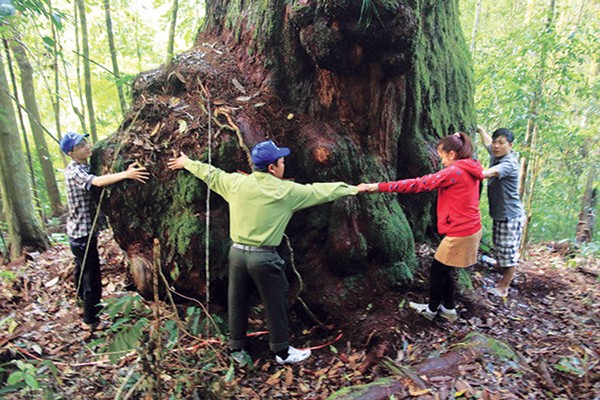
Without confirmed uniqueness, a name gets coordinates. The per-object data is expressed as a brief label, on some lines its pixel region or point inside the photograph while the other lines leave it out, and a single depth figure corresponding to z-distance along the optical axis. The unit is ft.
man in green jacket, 11.78
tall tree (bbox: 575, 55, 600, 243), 34.37
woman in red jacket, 12.56
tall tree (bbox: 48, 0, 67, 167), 28.02
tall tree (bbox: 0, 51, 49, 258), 22.33
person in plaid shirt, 13.58
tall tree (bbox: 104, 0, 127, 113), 29.22
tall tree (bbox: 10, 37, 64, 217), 33.04
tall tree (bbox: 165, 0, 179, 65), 17.99
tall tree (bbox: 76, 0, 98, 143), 30.81
